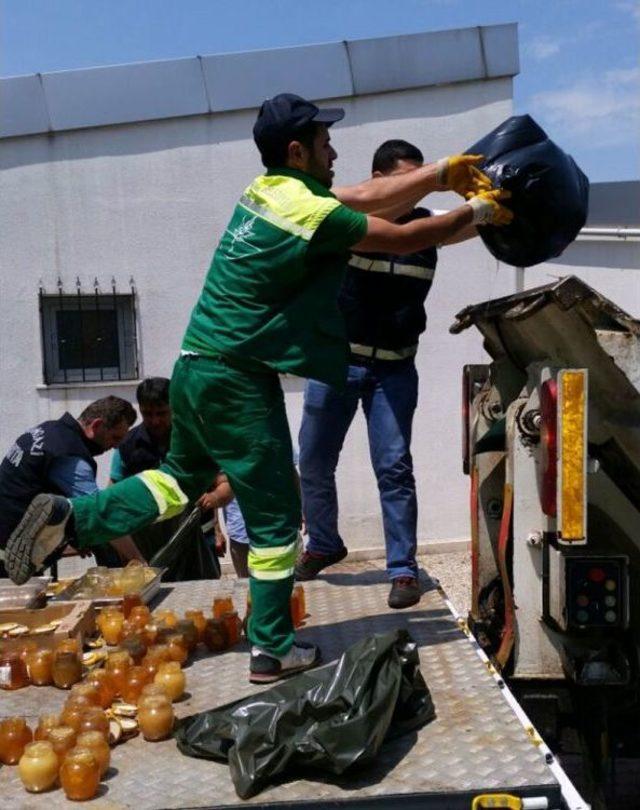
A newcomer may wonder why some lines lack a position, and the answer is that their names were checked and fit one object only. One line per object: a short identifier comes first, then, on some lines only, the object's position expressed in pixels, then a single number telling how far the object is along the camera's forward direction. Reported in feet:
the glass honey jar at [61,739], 7.51
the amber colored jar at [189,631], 10.68
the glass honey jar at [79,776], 7.09
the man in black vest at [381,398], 13.01
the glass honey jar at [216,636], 10.74
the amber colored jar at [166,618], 11.27
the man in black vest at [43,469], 16.67
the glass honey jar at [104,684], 9.07
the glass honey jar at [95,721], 7.99
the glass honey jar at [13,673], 9.68
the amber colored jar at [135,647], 10.07
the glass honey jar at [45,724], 7.96
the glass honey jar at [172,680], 9.05
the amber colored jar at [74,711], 8.17
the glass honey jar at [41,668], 9.68
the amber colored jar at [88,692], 8.82
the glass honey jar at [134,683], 9.14
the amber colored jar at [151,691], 8.48
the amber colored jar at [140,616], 11.11
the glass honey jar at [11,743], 7.79
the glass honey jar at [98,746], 7.42
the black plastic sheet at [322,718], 7.33
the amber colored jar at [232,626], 10.88
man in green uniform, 9.97
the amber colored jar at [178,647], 10.11
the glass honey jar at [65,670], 9.54
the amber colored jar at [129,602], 11.84
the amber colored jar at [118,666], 9.36
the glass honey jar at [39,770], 7.28
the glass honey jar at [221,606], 11.63
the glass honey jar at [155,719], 8.20
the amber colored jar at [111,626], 10.96
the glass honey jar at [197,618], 11.03
